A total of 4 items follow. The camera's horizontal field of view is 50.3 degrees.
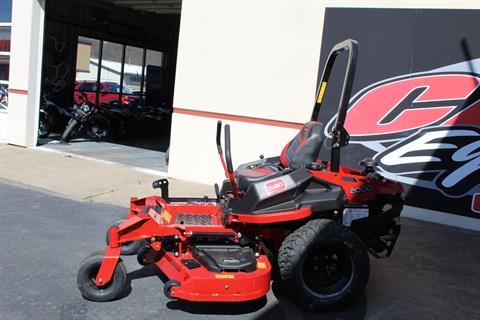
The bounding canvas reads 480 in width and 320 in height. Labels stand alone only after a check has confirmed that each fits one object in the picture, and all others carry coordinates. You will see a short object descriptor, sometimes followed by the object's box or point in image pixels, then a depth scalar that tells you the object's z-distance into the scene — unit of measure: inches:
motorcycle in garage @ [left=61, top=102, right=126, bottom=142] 506.3
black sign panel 275.9
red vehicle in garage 624.8
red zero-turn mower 149.7
